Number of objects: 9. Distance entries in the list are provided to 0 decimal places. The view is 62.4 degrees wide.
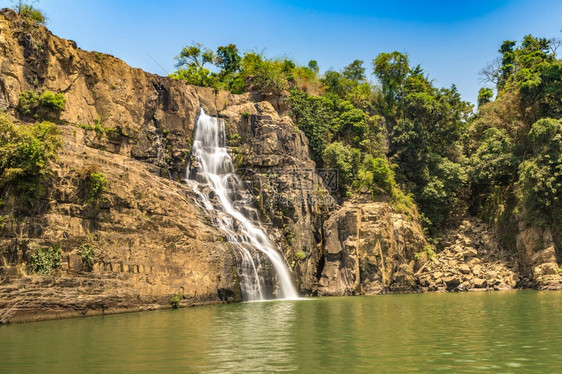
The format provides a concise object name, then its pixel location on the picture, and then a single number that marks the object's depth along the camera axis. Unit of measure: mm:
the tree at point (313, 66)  53781
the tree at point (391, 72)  49969
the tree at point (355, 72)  53938
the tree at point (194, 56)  47906
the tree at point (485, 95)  56000
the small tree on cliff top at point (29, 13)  29125
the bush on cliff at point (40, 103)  28109
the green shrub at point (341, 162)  39469
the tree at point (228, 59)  48500
